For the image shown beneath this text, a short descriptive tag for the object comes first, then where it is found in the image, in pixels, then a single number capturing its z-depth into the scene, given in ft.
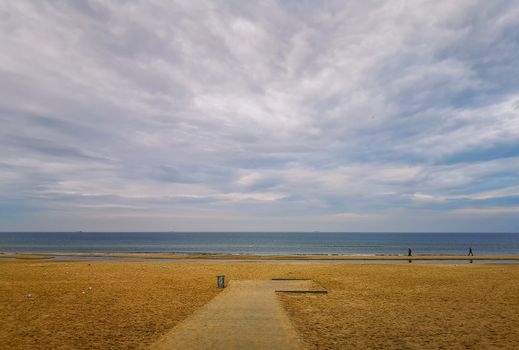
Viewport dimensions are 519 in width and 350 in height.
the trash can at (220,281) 66.78
